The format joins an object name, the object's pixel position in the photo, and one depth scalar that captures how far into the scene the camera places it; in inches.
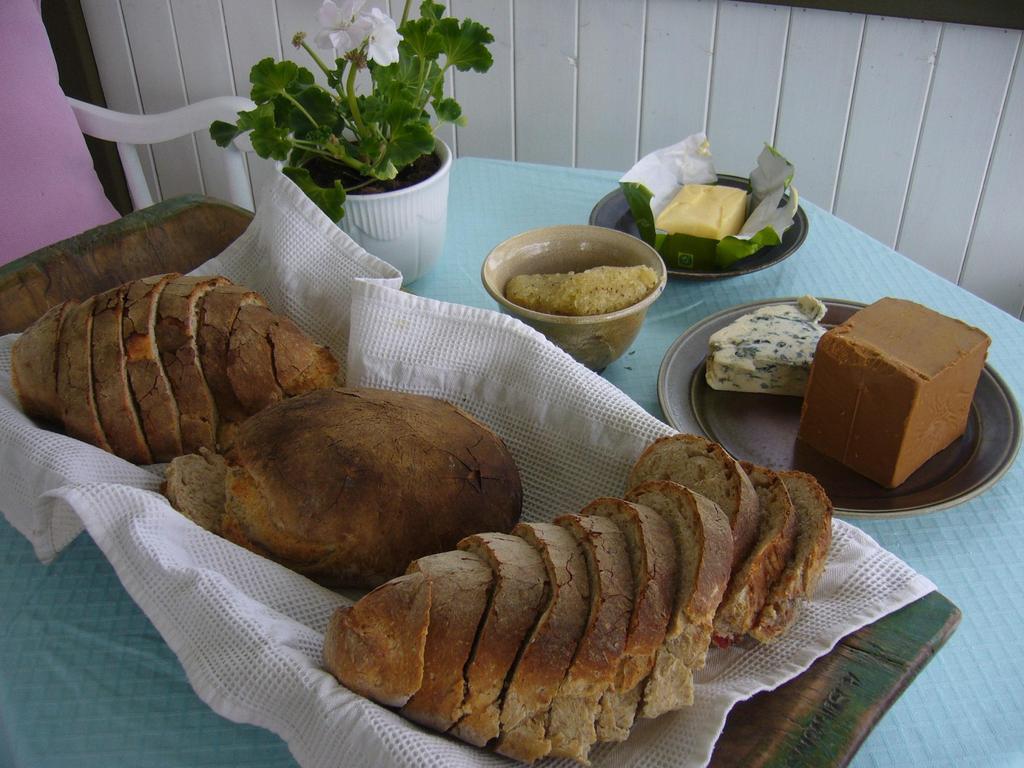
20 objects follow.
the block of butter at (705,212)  50.0
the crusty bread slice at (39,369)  36.2
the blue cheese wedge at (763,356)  41.1
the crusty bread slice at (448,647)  24.5
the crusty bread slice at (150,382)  35.3
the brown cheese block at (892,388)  36.2
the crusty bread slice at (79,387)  35.1
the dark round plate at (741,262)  49.0
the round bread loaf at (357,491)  30.2
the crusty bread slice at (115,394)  35.0
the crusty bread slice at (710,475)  28.5
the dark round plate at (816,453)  35.4
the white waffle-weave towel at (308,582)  25.0
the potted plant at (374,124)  42.7
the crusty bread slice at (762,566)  27.5
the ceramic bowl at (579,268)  40.4
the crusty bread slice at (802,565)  28.0
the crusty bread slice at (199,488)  32.4
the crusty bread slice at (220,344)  36.2
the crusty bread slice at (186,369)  35.8
